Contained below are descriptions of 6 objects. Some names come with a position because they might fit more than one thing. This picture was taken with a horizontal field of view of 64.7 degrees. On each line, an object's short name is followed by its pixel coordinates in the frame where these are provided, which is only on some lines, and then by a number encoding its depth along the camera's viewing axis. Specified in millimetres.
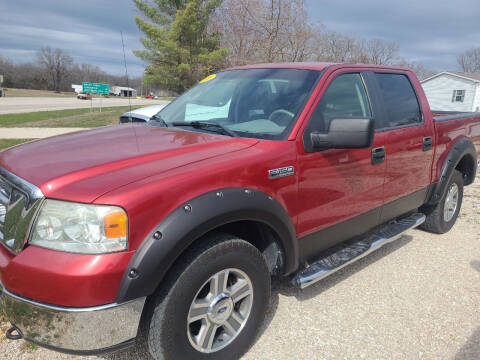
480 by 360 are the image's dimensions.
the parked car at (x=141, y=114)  7341
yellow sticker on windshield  3662
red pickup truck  1729
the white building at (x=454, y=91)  37719
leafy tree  17656
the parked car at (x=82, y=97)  66712
